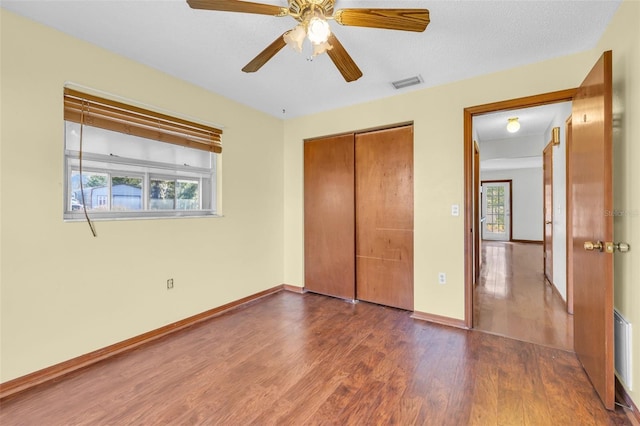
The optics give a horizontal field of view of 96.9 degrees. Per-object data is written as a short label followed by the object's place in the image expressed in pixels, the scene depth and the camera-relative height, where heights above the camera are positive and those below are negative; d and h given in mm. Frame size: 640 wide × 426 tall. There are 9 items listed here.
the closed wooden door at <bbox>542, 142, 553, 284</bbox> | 4184 +62
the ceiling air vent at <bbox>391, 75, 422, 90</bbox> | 2756 +1311
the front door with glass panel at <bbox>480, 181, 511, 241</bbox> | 9102 +99
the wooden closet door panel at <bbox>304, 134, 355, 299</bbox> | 3596 -40
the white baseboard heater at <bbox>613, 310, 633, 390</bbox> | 1632 -802
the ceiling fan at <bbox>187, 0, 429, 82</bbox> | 1462 +1054
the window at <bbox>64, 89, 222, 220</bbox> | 2176 +453
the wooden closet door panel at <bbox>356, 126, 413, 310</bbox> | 3186 -45
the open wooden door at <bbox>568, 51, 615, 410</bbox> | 1594 -81
